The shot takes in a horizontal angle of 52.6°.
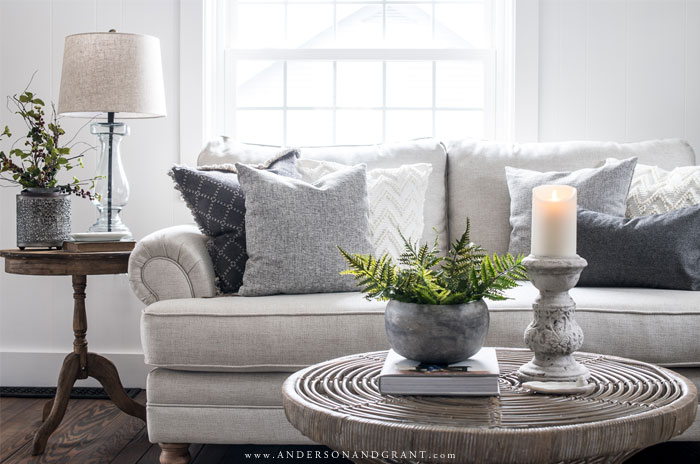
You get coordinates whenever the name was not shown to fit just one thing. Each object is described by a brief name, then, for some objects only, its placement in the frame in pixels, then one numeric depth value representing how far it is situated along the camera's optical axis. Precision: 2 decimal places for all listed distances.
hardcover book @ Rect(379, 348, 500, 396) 1.13
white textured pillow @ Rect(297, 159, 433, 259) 2.45
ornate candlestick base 1.20
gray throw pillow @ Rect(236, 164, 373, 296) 2.16
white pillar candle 1.18
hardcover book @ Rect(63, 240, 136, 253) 2.37
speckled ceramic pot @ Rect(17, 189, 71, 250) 2.49
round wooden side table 2.33
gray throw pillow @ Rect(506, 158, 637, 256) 2.40
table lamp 2.51
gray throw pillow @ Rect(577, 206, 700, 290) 2.17
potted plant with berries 2.49
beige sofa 1.92
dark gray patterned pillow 2.24
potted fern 1.19
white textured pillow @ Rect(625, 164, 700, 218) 2.39
